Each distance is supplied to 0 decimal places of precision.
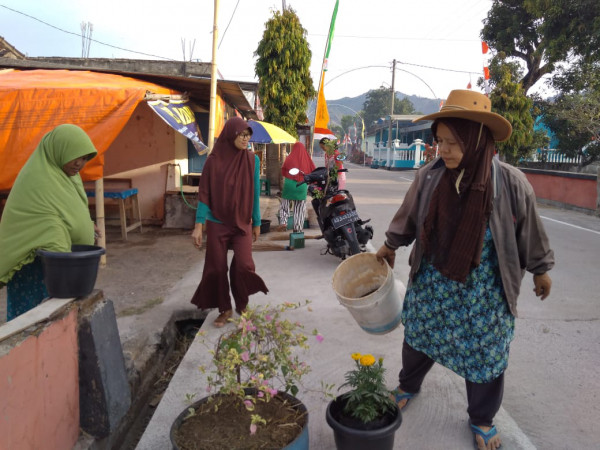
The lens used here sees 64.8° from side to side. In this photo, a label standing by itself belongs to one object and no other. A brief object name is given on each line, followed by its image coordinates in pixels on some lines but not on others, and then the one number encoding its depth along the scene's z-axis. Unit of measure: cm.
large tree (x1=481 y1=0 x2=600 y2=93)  1329
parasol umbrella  945
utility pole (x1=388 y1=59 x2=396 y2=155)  4077
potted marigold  210
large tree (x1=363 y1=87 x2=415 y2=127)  8106
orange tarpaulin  518
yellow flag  1132
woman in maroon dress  380
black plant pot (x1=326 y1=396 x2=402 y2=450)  209
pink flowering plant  204
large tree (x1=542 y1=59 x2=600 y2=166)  1298
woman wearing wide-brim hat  221
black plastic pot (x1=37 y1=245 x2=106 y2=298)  224
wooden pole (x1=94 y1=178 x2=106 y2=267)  580
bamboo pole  685
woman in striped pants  788
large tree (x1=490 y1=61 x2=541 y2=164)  1553
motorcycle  611
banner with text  620
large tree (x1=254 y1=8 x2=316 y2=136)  1211
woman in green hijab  263
